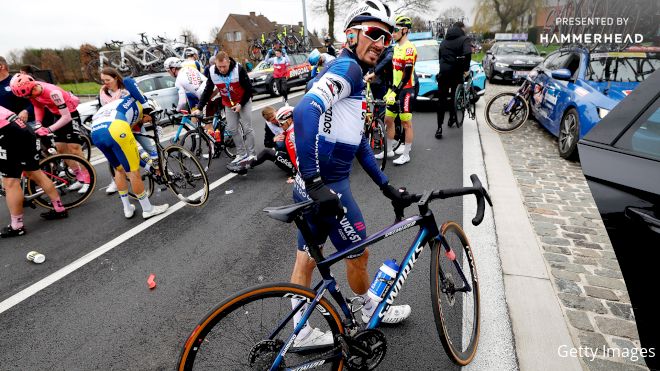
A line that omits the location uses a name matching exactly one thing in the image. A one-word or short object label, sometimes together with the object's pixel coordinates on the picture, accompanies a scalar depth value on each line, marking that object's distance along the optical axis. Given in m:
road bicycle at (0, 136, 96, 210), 5.13
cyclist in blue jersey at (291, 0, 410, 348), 1.78
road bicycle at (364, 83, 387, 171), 6.16
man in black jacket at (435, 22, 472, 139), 6.75
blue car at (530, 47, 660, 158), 5.23
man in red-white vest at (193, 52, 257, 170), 6.21
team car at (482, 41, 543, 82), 13.84
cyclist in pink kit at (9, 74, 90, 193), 4.93
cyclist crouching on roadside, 4.33
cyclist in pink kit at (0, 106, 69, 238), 4.24
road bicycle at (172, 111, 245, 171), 6.52
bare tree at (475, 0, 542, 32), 47.88
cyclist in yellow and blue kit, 4.23
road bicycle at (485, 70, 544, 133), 7.52
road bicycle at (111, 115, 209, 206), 5.05
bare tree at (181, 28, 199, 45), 41.12
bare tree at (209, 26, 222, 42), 49.48
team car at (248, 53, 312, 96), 15.06
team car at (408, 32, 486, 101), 9.66
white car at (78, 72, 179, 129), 11.16
